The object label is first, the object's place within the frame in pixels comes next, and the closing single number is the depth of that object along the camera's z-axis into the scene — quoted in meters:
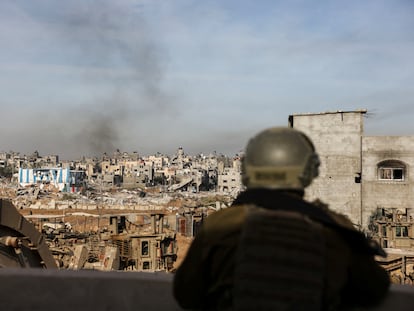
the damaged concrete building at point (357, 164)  24.94
